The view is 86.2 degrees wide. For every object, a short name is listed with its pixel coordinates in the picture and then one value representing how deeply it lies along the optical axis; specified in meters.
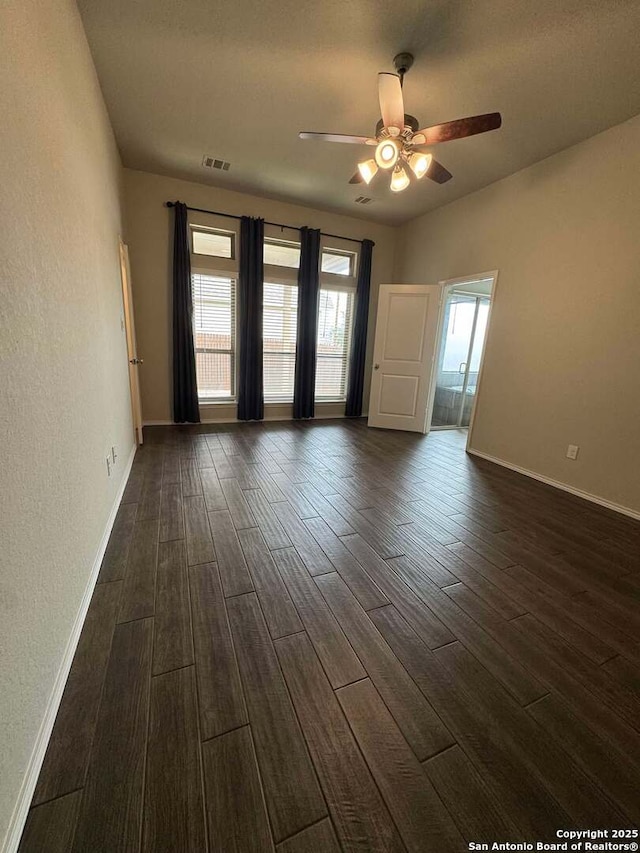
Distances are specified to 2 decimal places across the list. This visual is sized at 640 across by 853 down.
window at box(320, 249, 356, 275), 5.21
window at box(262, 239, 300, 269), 4.86
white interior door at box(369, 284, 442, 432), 4.86
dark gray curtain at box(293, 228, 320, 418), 4.88
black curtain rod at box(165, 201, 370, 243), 4.19
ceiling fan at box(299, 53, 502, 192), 2.03
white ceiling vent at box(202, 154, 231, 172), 3.65
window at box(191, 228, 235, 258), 4.53
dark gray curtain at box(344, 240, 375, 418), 5.29
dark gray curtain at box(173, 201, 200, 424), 4.24
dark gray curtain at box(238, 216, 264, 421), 4.55
